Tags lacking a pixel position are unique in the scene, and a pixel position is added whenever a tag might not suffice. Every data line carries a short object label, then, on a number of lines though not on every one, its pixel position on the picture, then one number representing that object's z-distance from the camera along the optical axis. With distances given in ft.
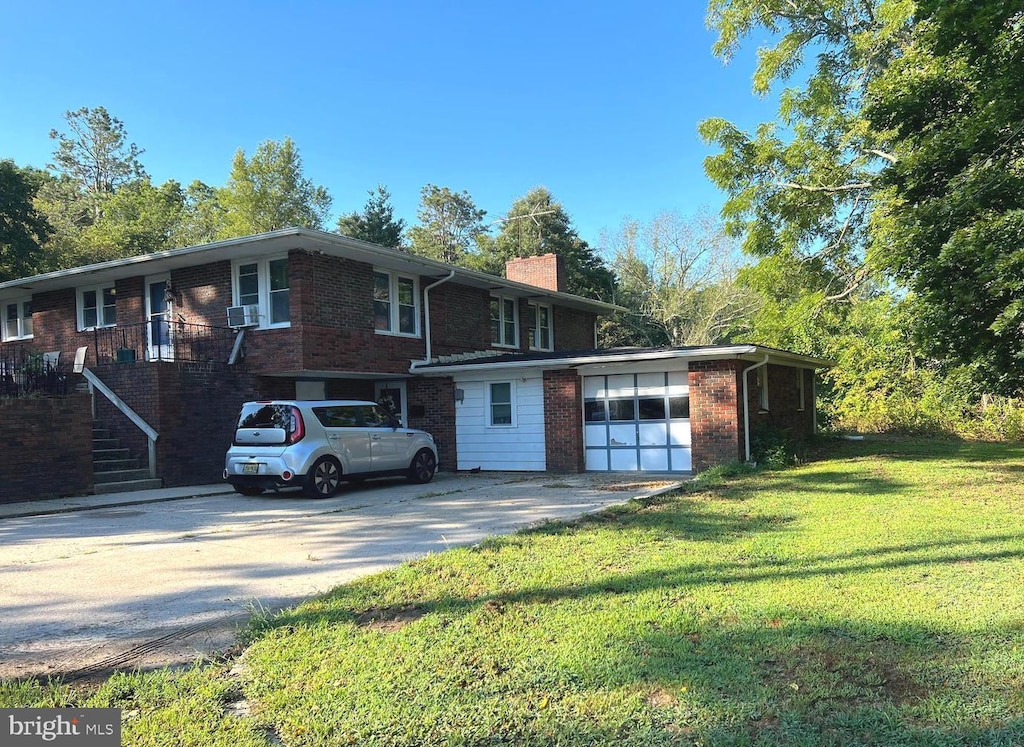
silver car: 36.65
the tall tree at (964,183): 30.12
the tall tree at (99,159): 160.45
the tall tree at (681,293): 119.24
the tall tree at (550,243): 127.34
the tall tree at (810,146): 55.93
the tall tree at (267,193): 135.13
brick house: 45.70
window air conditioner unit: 48.96
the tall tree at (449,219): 174.40
